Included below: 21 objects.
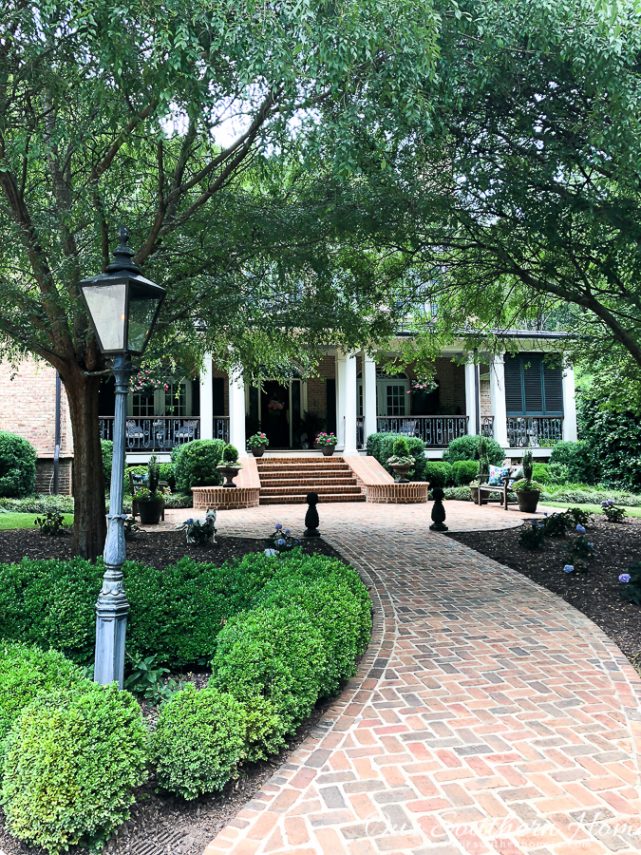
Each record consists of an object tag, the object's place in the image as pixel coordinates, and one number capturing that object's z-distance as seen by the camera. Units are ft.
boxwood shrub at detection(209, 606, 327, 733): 11.26
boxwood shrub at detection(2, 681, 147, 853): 8.28
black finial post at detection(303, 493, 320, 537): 31.30
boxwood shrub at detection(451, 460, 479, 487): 57.26
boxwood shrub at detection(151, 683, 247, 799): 9.46
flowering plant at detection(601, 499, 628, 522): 37.04
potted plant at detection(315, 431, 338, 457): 58.18
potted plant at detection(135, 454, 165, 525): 35.45
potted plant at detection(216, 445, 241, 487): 47.57
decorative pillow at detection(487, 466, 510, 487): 47.80
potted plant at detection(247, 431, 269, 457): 56.75
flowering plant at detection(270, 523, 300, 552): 25.41
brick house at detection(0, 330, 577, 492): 52.06
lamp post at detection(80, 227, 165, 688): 11.71
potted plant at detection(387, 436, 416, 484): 51.62
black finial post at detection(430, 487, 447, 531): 34.06
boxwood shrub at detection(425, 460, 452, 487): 56.95
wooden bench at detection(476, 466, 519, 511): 46.03
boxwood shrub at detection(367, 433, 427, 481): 55.62
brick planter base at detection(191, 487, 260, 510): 45.88
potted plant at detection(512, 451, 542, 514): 43.21
